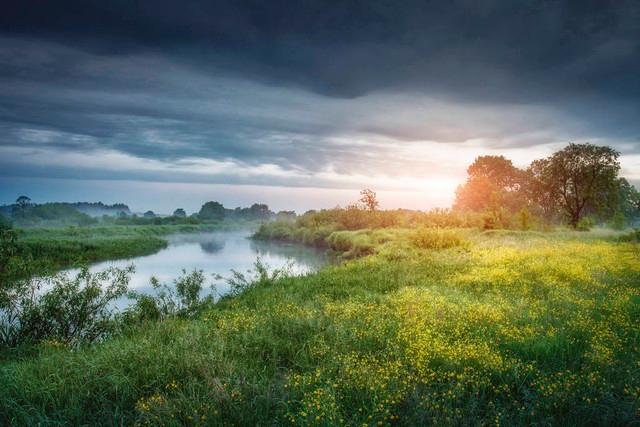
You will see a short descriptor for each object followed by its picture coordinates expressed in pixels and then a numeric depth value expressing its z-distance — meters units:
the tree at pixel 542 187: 48.12
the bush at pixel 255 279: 15.93
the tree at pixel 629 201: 63.68
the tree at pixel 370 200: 58.50
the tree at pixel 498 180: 63.47
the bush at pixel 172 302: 12.01
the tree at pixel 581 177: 43.31
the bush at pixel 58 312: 9.94
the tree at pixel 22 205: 54.39
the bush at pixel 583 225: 40.38
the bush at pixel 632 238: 23.99
